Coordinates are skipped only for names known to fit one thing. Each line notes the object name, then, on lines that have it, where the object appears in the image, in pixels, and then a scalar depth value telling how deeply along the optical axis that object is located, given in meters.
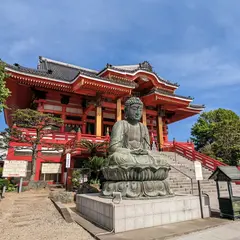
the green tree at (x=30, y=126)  12.30
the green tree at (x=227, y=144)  19.94
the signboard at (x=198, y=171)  5.71
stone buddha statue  5.28
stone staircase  10.68
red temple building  14.64
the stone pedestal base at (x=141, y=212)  4.25
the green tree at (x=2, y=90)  7.89
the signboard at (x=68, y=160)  11.21
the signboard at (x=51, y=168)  13.38
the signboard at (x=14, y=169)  10.88
